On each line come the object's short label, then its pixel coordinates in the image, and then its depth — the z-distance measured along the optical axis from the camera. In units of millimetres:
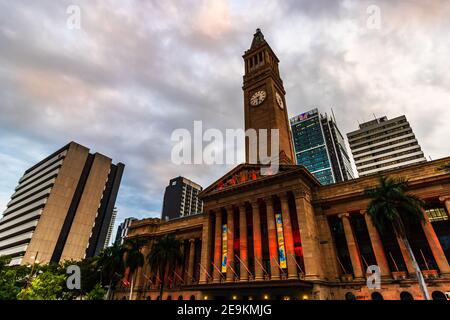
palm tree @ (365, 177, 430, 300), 28531
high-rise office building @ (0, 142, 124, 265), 86125
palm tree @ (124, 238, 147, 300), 45906
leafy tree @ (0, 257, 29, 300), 38125
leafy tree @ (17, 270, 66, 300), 32062
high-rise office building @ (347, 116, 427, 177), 104125
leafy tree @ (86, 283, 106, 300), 42969
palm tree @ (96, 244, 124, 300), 46219
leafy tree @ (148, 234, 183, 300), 43988
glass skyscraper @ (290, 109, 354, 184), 144375
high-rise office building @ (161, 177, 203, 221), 162375
